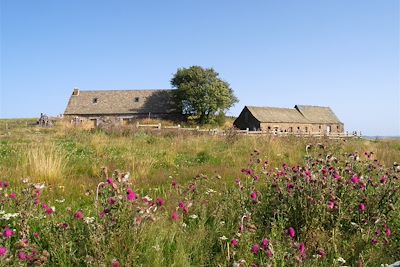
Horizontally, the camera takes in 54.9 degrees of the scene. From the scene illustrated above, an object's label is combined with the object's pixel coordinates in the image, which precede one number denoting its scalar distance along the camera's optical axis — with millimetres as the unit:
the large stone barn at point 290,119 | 48006
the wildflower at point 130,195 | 3037
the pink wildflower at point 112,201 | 3113
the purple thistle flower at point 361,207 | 3865
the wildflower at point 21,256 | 2551
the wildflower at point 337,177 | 4344
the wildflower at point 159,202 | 3559
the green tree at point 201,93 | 49344
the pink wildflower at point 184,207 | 3983
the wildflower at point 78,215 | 3159
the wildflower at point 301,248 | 2940
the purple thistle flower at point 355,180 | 4202
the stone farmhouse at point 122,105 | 53594
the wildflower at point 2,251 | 2395
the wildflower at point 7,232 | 2723
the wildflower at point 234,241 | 3016
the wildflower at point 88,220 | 3154
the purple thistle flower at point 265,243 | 2861
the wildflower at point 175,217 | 3574
